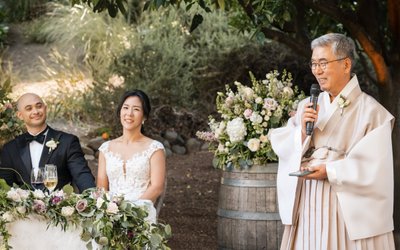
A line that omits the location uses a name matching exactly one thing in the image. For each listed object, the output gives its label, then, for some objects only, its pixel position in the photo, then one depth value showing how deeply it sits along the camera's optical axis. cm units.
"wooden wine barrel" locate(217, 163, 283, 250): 583
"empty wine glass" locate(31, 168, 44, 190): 450
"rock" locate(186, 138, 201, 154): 1178
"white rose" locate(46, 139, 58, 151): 552
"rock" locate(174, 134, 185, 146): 1176
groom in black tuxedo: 555
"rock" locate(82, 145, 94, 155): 1089
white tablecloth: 440
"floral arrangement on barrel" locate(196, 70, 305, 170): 589
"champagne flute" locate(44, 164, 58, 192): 448
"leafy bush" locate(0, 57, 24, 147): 662
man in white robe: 441
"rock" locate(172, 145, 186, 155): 1164
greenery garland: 423
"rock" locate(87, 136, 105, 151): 1106
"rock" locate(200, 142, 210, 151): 1185
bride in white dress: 550
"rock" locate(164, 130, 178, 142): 1169
